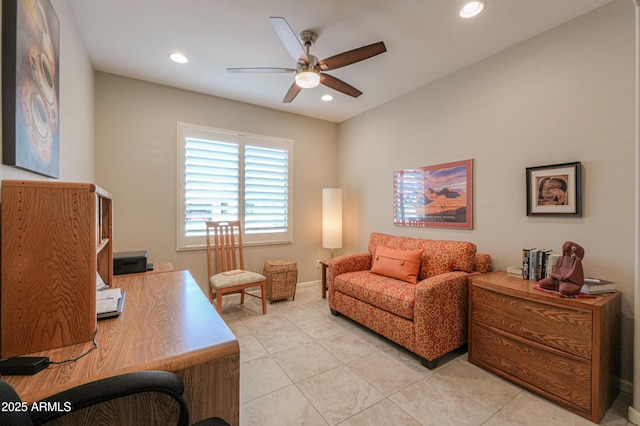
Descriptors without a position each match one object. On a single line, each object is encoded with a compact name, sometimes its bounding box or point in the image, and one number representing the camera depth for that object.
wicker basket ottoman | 3.62
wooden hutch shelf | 0.90
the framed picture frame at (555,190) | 2.09
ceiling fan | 1.90
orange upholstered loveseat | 2.20
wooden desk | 0.81
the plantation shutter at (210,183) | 3.45
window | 3.44
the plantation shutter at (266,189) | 3.85
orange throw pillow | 2.78
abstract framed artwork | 1.03
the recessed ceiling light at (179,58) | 2.64
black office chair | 0.59
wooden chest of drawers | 1.65
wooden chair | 3.16
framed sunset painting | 2.85
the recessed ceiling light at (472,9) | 1.93
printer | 2.17
